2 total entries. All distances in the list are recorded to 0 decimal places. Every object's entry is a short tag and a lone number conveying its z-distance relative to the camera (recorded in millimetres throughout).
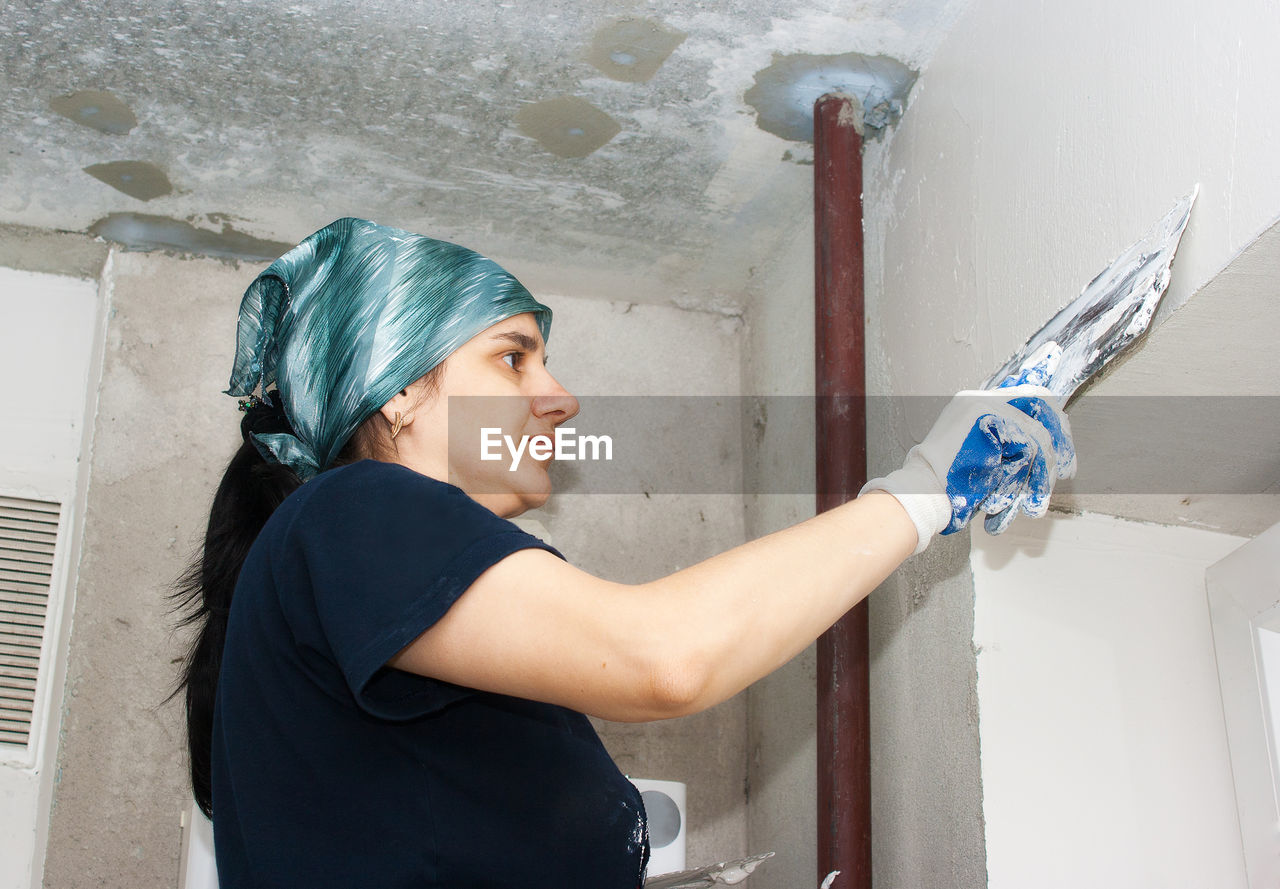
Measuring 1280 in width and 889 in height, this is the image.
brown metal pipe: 1566
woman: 825
